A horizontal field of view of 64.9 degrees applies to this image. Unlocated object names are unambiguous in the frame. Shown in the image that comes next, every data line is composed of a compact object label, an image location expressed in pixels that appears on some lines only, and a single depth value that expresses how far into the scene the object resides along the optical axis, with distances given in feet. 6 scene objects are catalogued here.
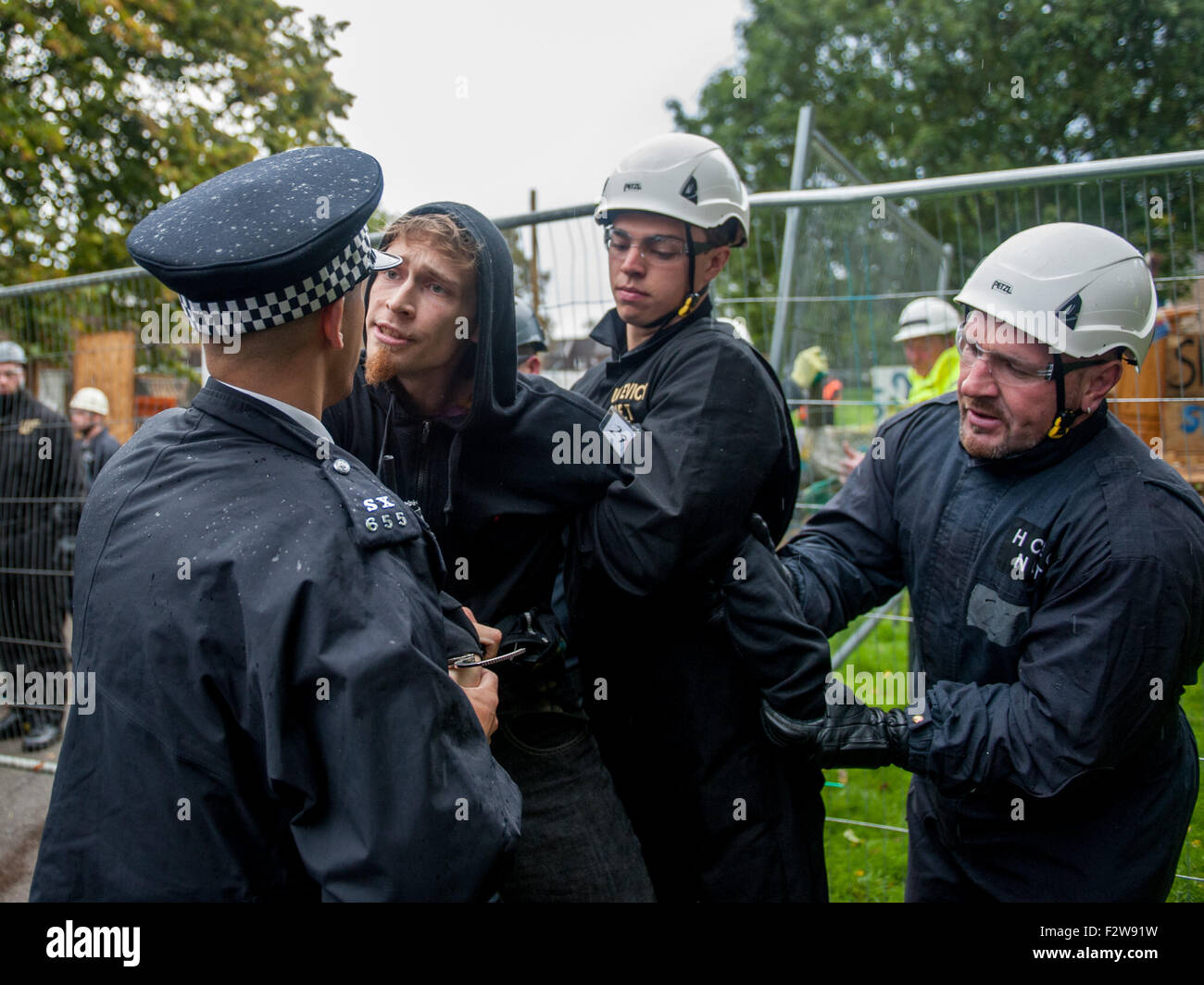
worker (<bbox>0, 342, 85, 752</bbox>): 17.61
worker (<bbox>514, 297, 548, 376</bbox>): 14.33
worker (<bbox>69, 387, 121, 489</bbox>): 17.98
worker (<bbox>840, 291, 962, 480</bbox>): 18.44
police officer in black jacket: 4.34
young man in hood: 7.14
